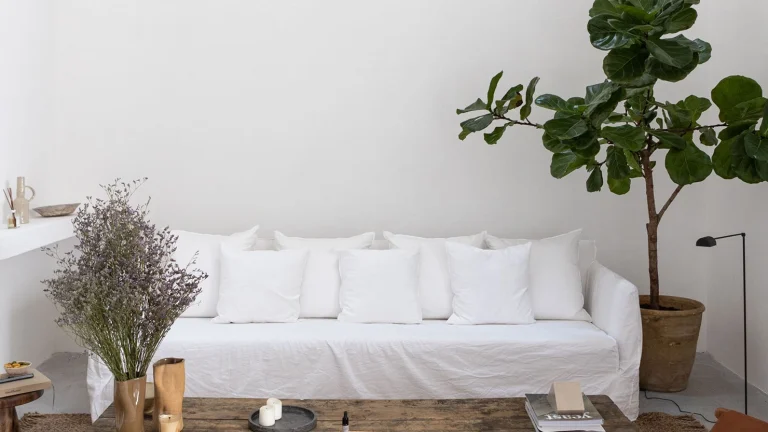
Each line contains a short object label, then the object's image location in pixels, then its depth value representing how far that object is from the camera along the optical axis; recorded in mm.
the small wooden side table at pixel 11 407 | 3373
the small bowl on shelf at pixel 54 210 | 4766
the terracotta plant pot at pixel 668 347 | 4367
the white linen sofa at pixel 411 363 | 4012
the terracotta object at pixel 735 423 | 2525
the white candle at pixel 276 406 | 2807
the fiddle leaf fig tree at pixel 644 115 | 3621
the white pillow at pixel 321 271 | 4504
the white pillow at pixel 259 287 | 4328
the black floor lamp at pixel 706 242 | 3889
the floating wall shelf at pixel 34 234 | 4102
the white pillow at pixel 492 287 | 4336
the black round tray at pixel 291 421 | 2729
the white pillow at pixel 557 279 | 4449
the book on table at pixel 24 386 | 3373
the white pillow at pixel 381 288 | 4344
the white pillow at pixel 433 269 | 4520
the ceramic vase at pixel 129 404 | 2482
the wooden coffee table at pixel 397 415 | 2779
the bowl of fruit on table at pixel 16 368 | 3475
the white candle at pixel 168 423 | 2566
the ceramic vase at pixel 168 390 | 2605
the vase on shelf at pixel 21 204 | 4534
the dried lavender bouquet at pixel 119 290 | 2277
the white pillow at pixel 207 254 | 4496
